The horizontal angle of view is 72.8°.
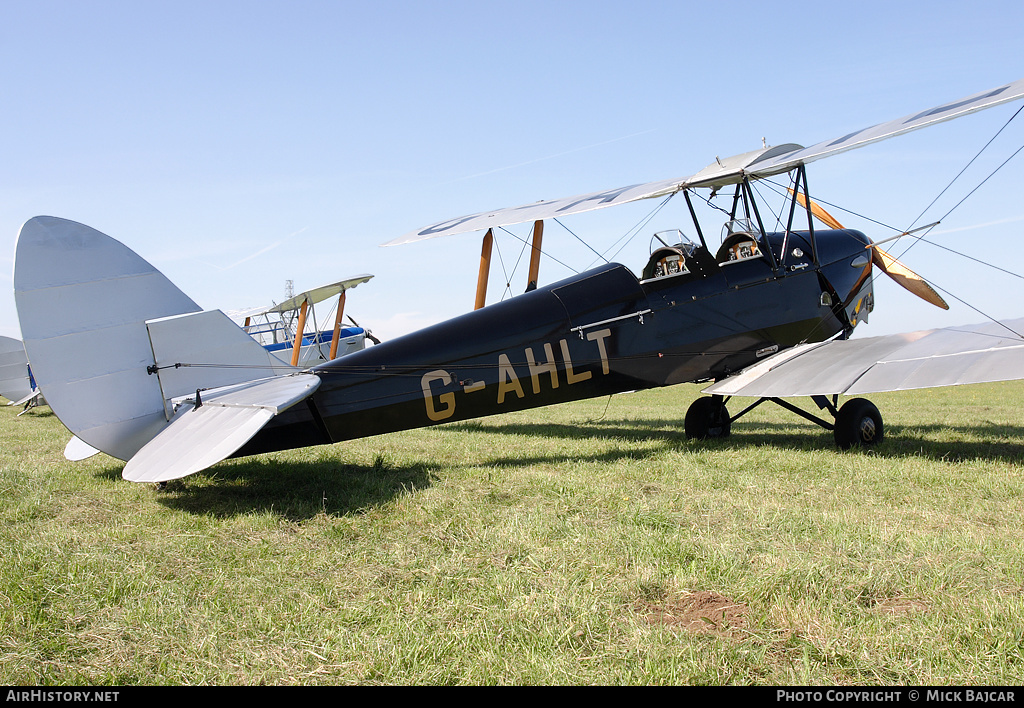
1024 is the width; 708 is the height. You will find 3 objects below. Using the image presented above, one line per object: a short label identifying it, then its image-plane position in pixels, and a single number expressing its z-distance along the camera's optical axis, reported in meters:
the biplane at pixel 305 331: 16.20
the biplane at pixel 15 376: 19.06
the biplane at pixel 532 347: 5.04
